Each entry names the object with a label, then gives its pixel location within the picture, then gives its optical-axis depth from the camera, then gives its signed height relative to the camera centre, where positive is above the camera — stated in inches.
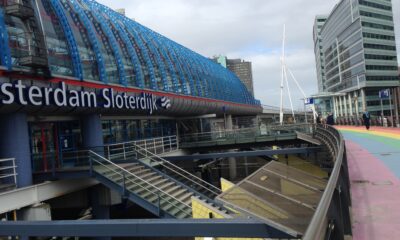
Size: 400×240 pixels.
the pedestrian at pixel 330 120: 1294.3 -27.3
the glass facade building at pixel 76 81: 597.0 +107.6
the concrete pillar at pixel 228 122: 1978.3 -5.0
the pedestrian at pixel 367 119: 1216.4 -33.6
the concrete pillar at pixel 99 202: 756.6 -142.8
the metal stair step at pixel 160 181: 703.8 -104.9
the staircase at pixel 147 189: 619.5 -110.1
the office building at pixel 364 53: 3993.6 +629.3
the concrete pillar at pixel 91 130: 808.9 +6.4
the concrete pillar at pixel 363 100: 4006.2 +95.1
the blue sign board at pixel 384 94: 1928.4 +74.0
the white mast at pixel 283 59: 3038.6 +467.7
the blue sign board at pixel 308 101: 2241.6 +82.3
